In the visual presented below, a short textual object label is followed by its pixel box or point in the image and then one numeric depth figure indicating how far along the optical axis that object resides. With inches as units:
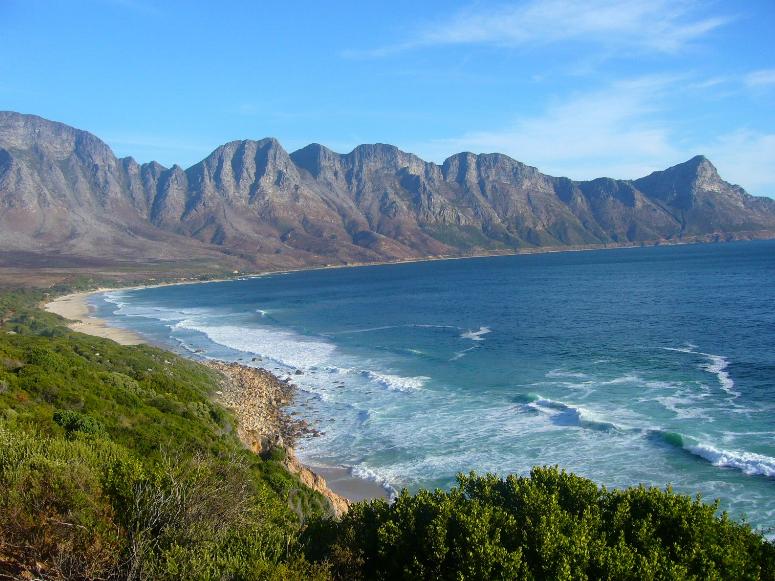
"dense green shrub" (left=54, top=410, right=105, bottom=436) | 831.7
